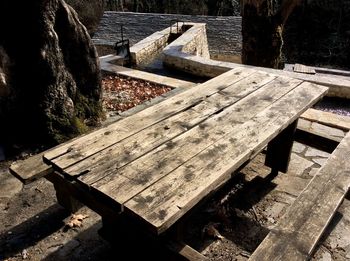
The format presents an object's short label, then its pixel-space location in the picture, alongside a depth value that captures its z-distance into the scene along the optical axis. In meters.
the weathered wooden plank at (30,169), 2.42
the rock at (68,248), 2.74
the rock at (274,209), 3.20
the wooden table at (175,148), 1.75
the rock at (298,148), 4.27
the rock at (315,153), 4.16
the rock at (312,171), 3.78
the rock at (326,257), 2.74
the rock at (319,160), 4.01
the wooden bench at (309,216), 1.72
